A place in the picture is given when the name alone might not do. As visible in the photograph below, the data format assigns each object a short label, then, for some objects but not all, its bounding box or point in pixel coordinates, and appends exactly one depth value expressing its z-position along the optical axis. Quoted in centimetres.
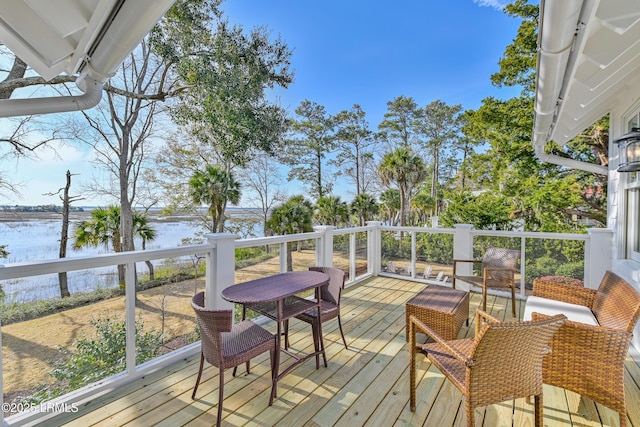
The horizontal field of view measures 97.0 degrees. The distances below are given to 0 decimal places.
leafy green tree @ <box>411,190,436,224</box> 1770
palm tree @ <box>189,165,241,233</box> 1065
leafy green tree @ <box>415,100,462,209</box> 1858
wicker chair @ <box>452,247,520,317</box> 363
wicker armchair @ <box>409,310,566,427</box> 148
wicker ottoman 273
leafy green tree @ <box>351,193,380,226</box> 1634
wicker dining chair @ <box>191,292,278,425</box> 176
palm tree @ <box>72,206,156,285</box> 897
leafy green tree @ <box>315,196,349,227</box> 1481
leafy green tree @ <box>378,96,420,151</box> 1895
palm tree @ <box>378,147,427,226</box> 1309
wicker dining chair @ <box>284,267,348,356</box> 258
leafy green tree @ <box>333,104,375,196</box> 1883
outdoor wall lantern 219
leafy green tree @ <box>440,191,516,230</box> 819
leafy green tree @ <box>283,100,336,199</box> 1844
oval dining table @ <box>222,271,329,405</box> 213
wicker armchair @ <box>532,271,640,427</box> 167
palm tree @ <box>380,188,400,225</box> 1716
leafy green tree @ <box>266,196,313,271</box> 1103
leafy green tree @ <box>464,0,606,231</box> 732
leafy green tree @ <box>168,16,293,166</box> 593
